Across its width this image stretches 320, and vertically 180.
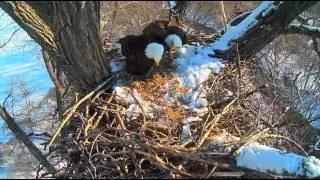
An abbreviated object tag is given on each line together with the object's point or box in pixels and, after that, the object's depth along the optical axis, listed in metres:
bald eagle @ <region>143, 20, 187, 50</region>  3.33
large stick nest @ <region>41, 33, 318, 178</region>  2.43
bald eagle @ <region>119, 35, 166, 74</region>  3.15
